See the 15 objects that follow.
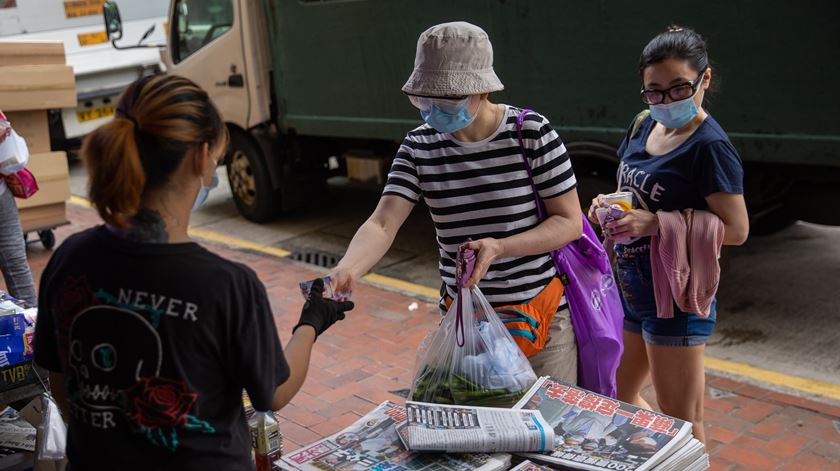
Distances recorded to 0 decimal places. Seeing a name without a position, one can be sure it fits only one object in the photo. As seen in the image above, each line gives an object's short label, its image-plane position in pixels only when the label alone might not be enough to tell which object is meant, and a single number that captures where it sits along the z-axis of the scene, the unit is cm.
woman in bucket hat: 249
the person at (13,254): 493
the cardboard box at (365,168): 767
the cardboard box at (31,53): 652
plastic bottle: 260
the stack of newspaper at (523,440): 212
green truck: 484
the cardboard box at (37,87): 648
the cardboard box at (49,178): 709
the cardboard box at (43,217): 736
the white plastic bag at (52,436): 254
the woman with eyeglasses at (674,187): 280
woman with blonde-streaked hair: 171
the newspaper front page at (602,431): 211
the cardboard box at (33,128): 680
